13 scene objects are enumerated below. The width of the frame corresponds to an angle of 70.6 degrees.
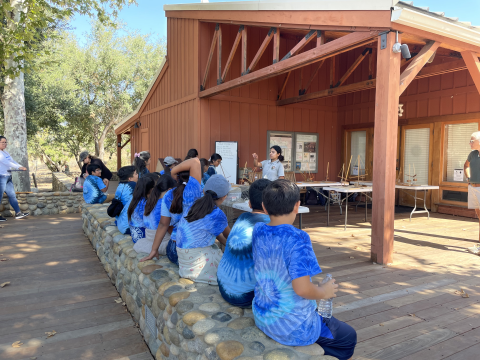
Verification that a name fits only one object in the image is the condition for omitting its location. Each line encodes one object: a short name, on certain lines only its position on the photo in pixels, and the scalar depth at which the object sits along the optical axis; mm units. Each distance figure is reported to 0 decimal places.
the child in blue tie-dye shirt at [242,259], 1953
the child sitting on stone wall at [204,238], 2475
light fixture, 3975
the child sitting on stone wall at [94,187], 5902
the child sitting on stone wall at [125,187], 4211
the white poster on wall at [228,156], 8469
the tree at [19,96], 8250
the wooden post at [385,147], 4098
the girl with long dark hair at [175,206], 2820
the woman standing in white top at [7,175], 6770
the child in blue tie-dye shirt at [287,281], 1488
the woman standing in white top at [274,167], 5957
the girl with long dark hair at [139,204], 3498
